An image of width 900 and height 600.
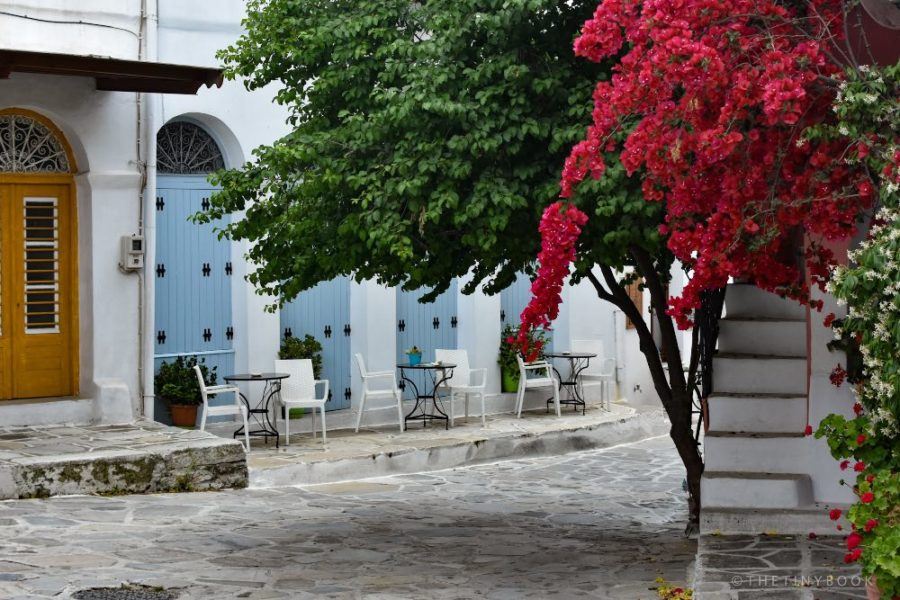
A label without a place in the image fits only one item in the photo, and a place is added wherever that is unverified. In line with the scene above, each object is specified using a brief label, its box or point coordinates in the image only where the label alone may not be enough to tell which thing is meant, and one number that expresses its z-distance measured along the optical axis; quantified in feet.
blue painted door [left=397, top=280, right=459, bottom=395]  53.93
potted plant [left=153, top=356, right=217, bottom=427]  45.70
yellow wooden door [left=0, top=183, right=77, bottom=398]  43.68
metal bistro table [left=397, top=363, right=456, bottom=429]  51.34
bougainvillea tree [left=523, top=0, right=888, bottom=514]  20.90
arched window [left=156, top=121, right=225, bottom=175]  47.03
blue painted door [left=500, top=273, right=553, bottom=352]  58.03
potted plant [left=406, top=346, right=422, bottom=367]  52.78
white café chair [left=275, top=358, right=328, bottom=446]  47.01
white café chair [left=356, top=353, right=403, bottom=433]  50.31
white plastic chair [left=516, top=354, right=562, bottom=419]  56.49
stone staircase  27.12
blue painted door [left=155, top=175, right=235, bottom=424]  46.60
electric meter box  44.62
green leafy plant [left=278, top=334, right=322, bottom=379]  49.06
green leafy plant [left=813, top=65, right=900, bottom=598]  17.63
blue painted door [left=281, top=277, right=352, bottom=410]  50.01
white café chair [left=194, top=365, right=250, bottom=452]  44.09
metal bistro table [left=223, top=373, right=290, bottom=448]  45.62
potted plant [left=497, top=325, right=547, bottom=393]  57.41
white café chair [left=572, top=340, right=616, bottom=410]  60.70
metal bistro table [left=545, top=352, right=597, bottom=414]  58.18
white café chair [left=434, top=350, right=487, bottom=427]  53.11
